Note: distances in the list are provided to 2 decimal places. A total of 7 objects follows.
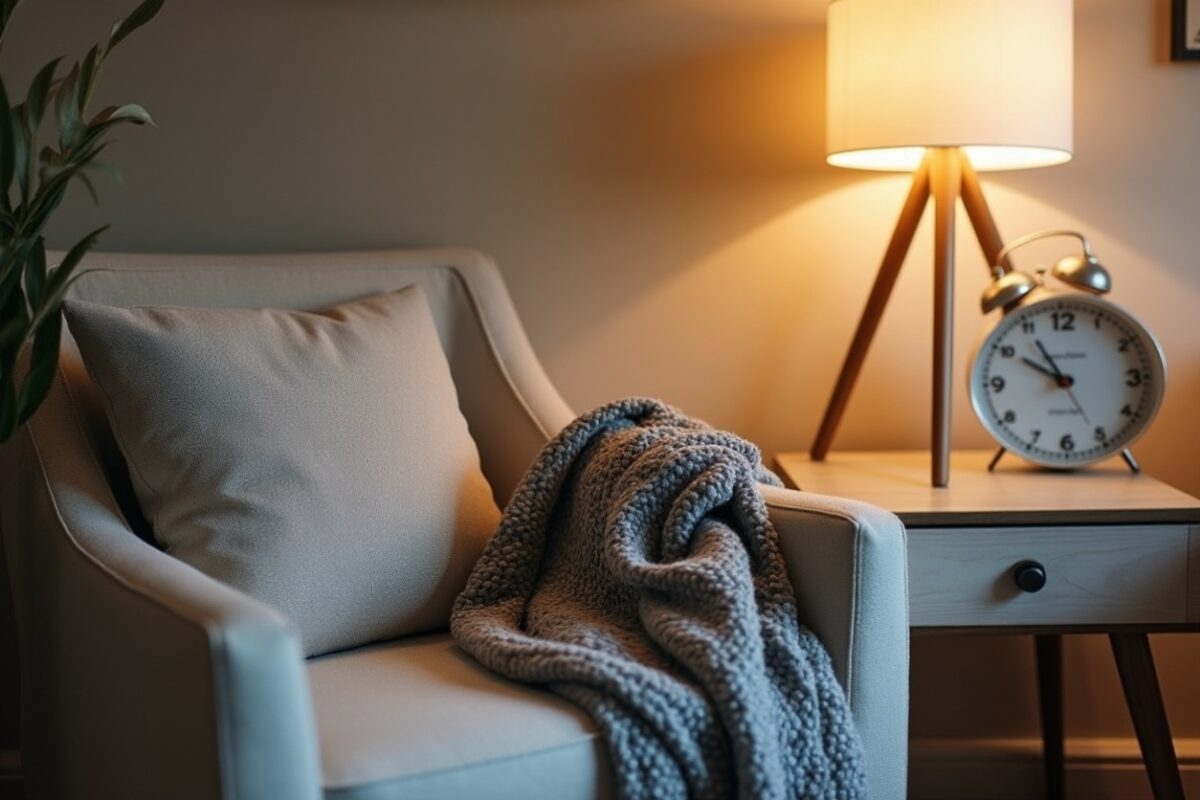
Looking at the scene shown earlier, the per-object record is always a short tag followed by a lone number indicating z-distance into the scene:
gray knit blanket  1.18
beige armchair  1.02
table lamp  1.65
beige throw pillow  1.41
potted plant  1.29
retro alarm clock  1.78
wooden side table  1.58
